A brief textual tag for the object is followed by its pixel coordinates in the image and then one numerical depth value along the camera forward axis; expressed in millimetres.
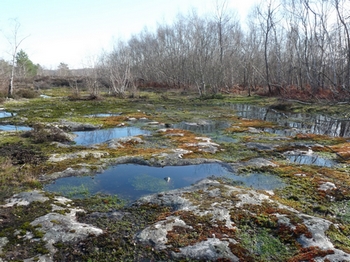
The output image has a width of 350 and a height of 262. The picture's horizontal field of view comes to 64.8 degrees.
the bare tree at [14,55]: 30544
